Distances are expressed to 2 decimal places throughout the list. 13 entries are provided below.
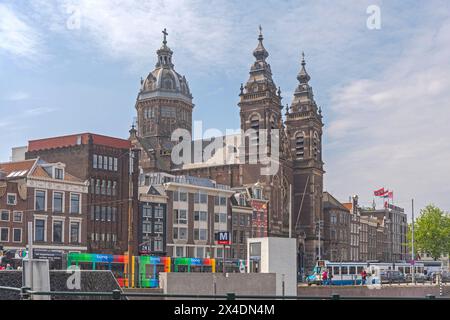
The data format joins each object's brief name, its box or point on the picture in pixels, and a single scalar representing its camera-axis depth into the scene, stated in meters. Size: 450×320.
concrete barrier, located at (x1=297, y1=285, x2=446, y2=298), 69.56
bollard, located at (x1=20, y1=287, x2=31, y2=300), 13.03
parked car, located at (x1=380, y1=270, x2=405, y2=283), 92.42
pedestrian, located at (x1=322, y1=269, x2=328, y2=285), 78.50
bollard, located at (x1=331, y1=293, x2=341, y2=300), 12.80
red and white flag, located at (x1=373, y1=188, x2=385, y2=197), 152.12
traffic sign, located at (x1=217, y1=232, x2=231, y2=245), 65.06
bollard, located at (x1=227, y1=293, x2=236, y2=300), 12.58
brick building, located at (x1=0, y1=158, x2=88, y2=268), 69.56
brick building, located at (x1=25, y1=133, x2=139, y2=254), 79.44
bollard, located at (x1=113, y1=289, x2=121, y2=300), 12.78
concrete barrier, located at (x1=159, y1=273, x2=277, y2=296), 42.19
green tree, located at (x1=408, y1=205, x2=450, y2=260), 126.81
